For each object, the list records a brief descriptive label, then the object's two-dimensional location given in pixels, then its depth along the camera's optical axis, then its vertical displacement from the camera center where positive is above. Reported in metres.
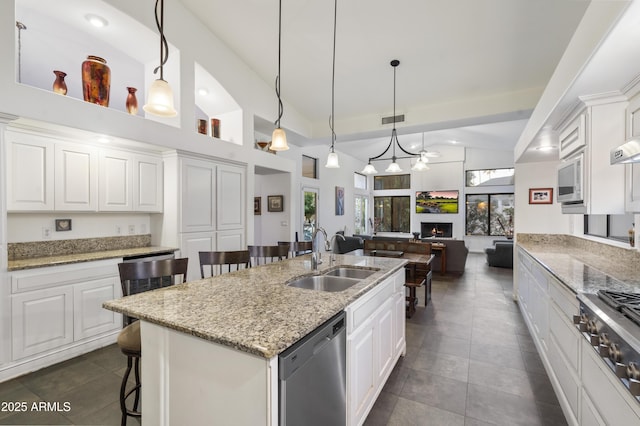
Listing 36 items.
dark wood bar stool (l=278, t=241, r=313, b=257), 3.33 -0.42
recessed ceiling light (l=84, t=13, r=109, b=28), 2.98 +2.02
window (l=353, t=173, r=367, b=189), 10.49 +1.14
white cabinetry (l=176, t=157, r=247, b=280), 3.73 +0.04
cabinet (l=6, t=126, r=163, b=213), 2.56 +0.35
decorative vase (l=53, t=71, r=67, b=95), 2.73 +1.20
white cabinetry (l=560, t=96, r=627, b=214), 2.06 +0.45
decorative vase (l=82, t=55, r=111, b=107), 2.90 +1.33
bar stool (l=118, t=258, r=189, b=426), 1.64 -0.50
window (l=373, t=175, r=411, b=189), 11.22 +1.17
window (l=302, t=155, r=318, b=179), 7.52 +1.18
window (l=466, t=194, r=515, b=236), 9.62 -0.10
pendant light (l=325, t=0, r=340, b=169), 3.32 +0.64
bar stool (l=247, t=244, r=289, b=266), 3.08 -0.44
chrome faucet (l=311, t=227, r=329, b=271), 2.30 -0.36
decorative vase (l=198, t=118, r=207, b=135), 4.09 +1.20
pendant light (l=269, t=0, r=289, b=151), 2.51 +0.62
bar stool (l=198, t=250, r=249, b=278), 2.46 -0.42
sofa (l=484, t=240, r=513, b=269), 6.91 -1.08
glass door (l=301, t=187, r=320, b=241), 7.25 +0.01
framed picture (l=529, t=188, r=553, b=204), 4.28 +0.24
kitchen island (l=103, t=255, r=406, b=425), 1.05 -0.55
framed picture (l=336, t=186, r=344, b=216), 8.95 +0.31
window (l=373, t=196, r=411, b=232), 11.16 -0.13
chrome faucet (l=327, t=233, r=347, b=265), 2.54 -0.44
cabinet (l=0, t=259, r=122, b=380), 2.39 -0.93
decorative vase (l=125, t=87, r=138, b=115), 3.27 +1.21
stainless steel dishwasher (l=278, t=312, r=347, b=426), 1.08 -0.72
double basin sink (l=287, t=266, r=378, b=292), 2.10 -0.53
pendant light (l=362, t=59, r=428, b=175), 4.01 +0.72
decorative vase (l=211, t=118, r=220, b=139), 4.29 +1.24
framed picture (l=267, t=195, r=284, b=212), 5.98 +0.16
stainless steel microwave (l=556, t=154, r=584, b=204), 2.25 +0.26
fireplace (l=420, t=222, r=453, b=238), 10.07 -0.66
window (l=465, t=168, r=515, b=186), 9.57 +1.17
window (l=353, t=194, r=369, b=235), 10.42 -0.12
